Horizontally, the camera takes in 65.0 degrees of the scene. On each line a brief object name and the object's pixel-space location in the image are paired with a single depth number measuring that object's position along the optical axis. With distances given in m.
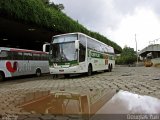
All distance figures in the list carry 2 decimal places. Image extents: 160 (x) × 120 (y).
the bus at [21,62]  10.88
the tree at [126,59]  36.58
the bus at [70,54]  9.19
